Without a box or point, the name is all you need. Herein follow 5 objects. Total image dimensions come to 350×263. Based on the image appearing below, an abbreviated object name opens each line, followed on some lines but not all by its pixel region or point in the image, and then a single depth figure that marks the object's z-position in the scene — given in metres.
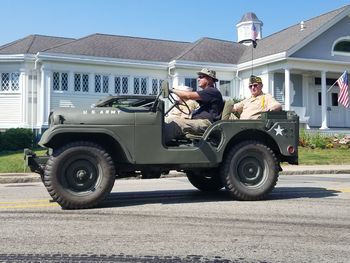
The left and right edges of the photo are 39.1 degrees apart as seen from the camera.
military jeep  6.20
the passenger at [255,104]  7.51
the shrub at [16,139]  21.48
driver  6.79
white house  25.14
